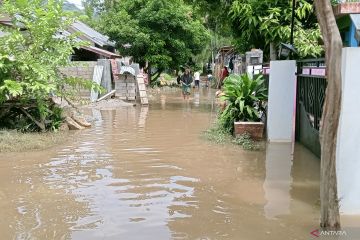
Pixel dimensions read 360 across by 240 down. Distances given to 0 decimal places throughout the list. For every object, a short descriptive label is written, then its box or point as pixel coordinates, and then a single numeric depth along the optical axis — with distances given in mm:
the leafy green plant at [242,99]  10383
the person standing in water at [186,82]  24172
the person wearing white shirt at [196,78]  37219
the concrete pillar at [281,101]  9977
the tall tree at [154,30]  29562
